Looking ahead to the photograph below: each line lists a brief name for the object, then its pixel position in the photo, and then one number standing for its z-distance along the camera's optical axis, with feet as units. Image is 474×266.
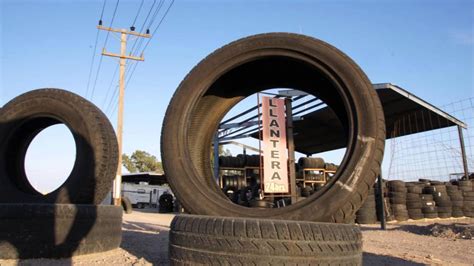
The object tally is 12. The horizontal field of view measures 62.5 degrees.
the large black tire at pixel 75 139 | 16.92
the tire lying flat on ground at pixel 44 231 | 15.39
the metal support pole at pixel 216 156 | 62.32
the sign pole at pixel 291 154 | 26.51
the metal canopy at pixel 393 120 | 47.26
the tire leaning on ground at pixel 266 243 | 8.79
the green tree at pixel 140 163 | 233.14
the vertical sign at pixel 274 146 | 21.53
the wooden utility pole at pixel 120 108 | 61.26
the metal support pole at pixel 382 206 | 35.16
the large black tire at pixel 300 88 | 10.21
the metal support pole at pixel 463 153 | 54.95
